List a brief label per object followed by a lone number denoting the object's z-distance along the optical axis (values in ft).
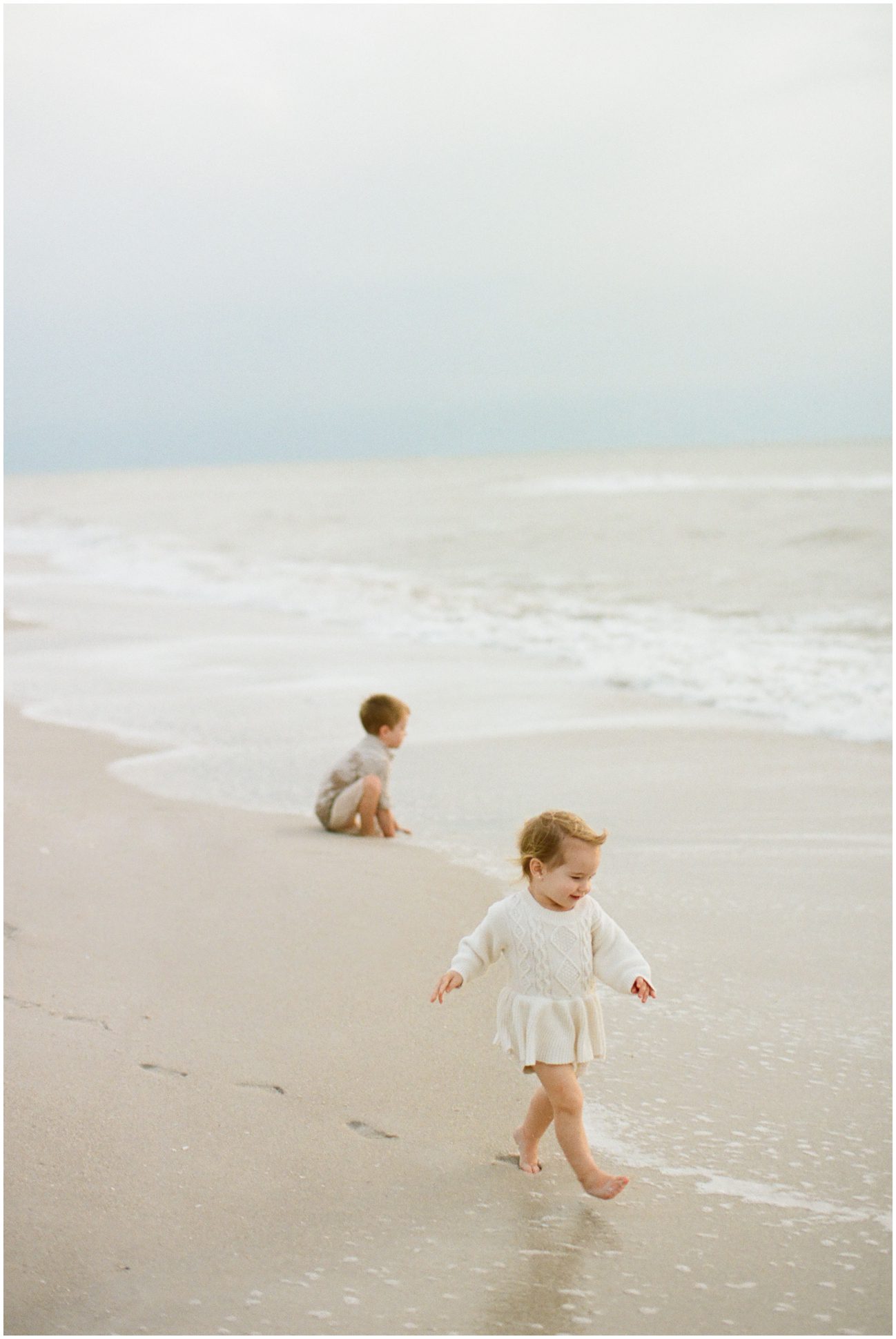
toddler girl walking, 9.41
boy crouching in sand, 18.51
